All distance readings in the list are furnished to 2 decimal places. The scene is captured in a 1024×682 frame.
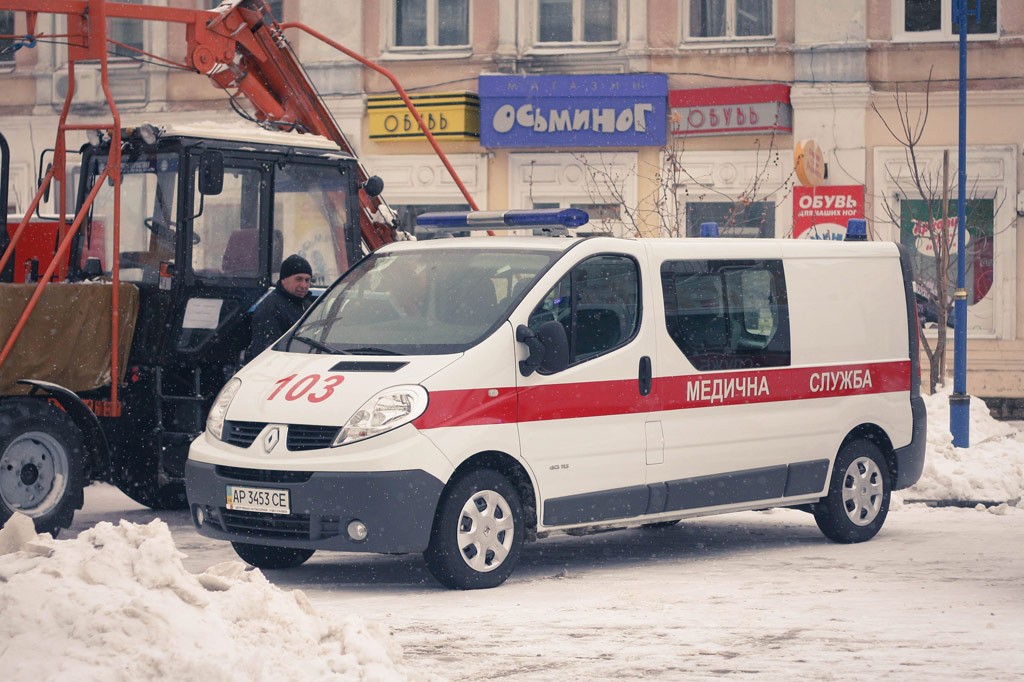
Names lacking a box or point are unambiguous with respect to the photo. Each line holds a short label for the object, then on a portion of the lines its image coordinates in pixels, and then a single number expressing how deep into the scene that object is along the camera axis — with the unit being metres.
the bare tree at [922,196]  24.56
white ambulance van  9.84
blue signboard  26.06
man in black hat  12.57
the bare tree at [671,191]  25.41
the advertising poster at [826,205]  25.28
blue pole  18.25
